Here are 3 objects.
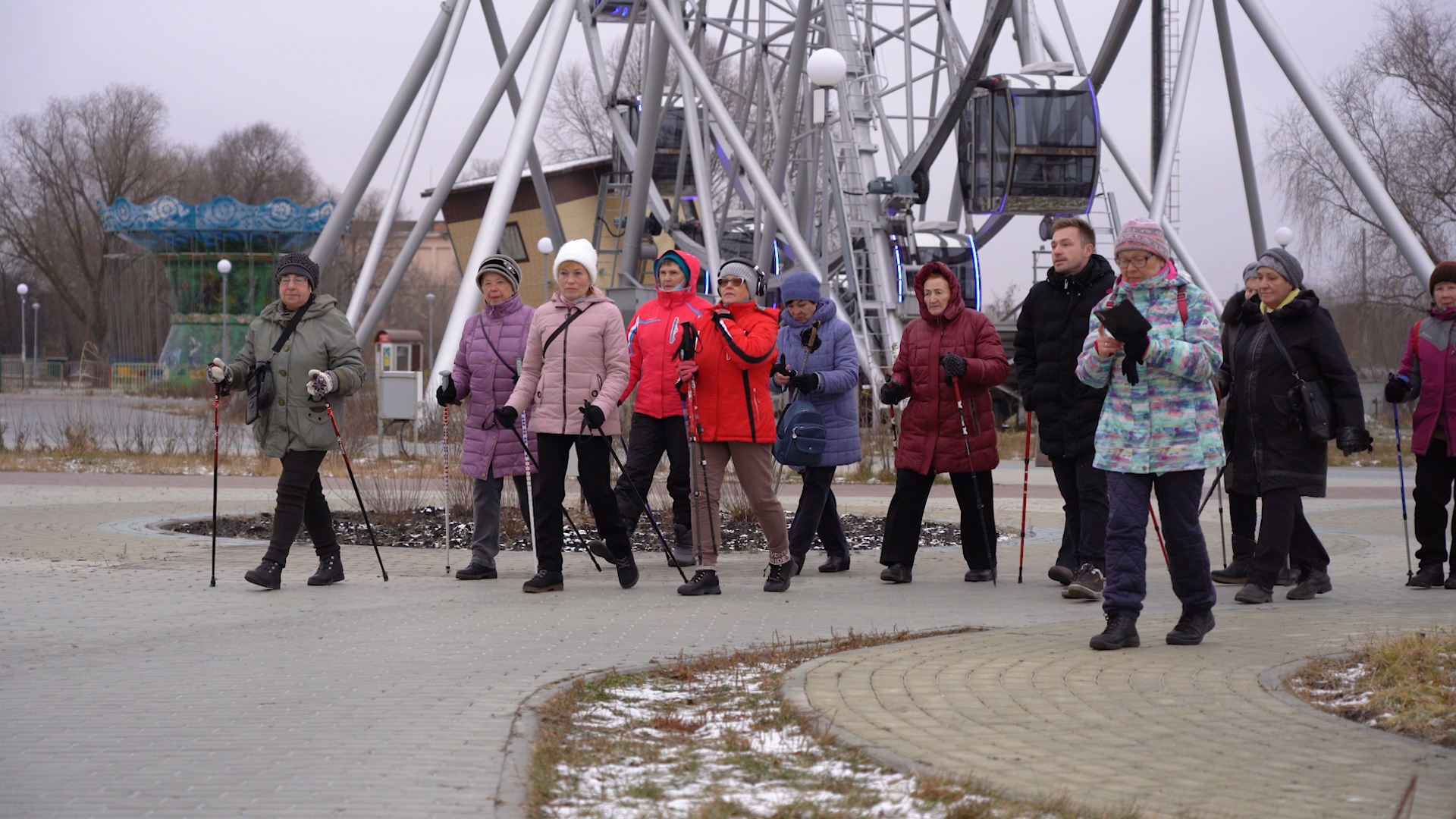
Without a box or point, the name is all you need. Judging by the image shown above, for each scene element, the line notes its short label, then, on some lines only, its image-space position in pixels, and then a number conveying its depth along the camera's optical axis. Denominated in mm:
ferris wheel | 28438
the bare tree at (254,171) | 84625
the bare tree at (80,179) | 81750
